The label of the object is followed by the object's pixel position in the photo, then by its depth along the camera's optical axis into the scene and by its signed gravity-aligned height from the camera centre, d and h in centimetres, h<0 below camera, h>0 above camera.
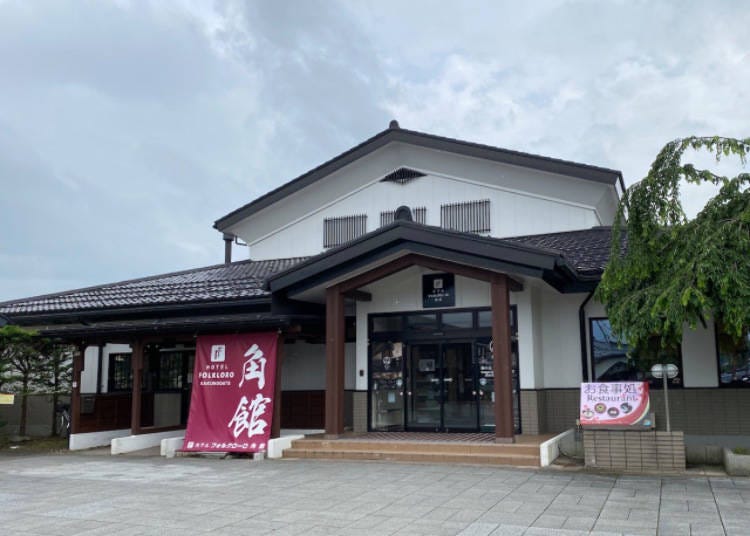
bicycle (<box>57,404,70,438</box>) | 1781 -105
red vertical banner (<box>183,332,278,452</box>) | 1367 -29
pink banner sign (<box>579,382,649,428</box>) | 1093 -44
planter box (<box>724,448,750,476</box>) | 1003 -127
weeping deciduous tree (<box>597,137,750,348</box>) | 913 +168
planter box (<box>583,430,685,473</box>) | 1041 -111
